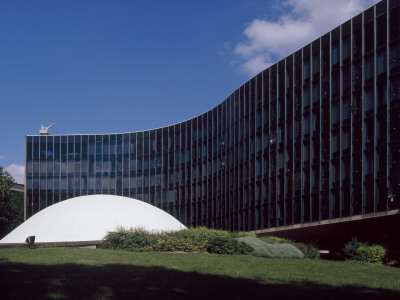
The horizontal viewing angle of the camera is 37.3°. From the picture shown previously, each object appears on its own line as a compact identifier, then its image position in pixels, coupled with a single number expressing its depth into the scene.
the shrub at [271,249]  28.44
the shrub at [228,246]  28.81
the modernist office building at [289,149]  38.84
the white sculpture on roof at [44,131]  83.00
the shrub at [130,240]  29.84
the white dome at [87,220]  32.59
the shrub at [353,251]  32.41
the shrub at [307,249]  31.72
